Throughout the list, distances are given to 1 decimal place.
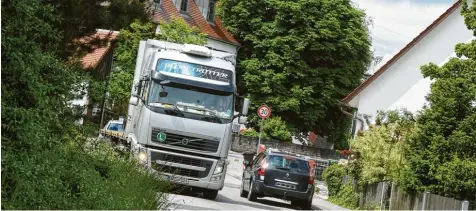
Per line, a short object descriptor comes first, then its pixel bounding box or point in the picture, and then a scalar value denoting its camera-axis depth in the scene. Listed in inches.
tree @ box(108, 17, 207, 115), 2020.2
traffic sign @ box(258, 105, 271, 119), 1668.3
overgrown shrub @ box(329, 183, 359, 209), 1375.5
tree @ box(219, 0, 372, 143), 2625.5
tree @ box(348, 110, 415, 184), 1252.5
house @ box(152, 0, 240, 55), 2711.6
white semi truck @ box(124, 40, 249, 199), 959.6
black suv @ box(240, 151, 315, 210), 1166.3
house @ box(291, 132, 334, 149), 2704.5
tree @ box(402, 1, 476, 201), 1032.2
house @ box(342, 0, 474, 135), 1664.6
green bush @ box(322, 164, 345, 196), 1453.0
